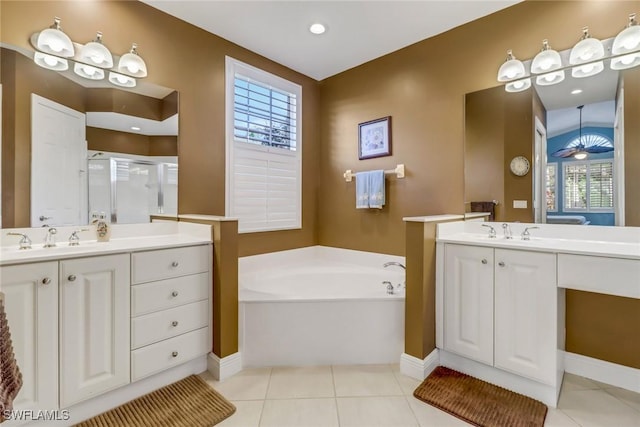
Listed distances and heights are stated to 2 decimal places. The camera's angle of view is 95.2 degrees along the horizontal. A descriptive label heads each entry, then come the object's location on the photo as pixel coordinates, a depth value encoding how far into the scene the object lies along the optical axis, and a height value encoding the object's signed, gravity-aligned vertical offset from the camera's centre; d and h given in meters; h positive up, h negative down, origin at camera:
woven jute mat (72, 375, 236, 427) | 1.49 -1.06
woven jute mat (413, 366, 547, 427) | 1.51 -1.05
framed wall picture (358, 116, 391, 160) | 2.86 +0.77
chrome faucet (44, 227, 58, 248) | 1.73 -0.14
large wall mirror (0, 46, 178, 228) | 1.65 +0.43
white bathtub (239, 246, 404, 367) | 2.00 -0.79
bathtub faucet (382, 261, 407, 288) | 2.45 -0.46
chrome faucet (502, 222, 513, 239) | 2.16 -0.12
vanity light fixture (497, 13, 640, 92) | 1.75 +1.01
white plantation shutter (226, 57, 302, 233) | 2.69 +0.65
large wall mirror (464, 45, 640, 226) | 1.81 +0.43
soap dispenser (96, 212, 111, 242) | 1.91 -0.10
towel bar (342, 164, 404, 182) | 2.75 +0.42
